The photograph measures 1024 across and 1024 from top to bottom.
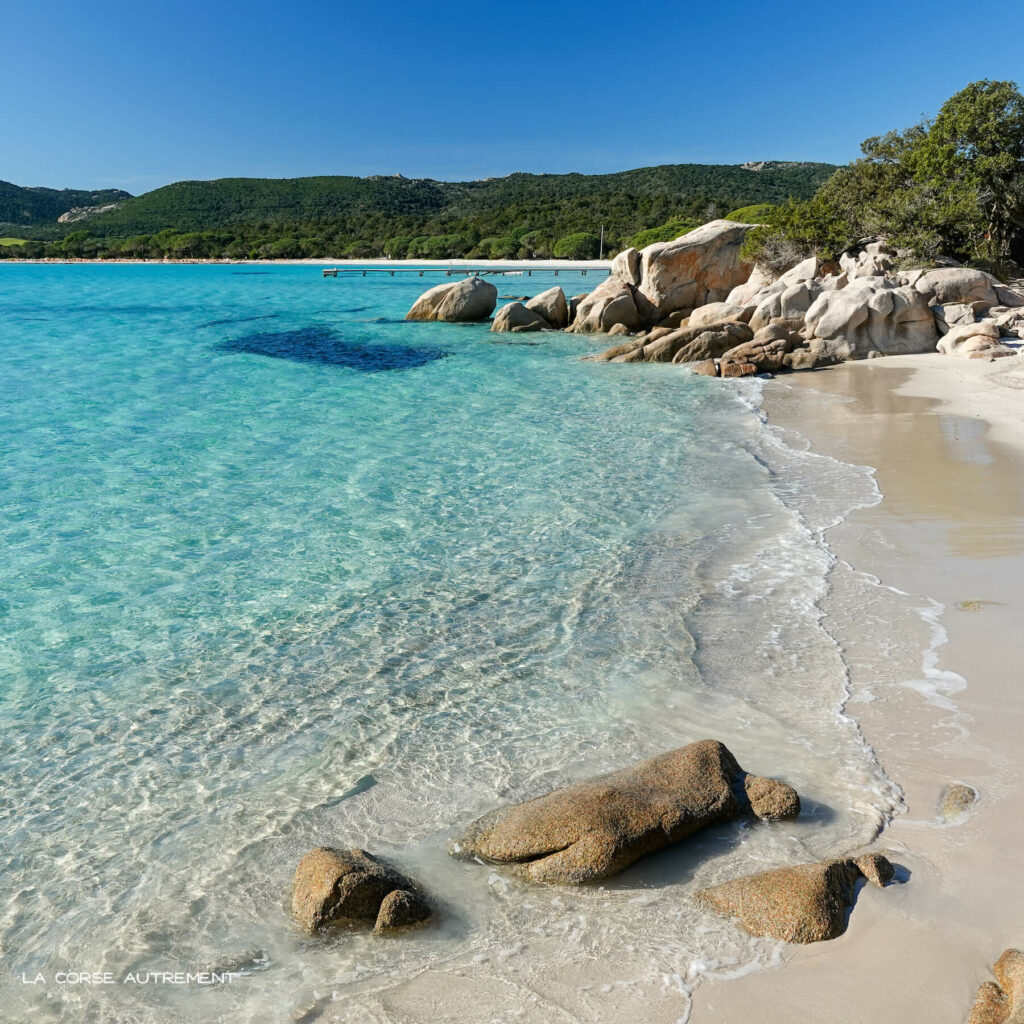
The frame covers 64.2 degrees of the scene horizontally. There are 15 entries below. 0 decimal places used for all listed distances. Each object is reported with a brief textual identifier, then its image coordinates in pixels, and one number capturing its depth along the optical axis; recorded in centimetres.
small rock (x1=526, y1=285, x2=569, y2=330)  2864
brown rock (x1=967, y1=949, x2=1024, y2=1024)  267
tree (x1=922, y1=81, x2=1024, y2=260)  2536
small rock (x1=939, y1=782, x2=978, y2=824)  393
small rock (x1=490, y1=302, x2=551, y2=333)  2808
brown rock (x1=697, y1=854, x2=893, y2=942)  320
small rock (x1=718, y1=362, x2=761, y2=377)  1877
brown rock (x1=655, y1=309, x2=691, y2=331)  2577
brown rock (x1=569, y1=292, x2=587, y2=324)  2896
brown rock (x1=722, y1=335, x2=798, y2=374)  1927
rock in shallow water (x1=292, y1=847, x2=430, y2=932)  340
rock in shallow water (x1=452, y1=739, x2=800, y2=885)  364
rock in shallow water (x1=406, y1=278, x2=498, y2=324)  3136
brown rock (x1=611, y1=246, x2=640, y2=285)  2719
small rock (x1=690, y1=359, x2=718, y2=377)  1920
